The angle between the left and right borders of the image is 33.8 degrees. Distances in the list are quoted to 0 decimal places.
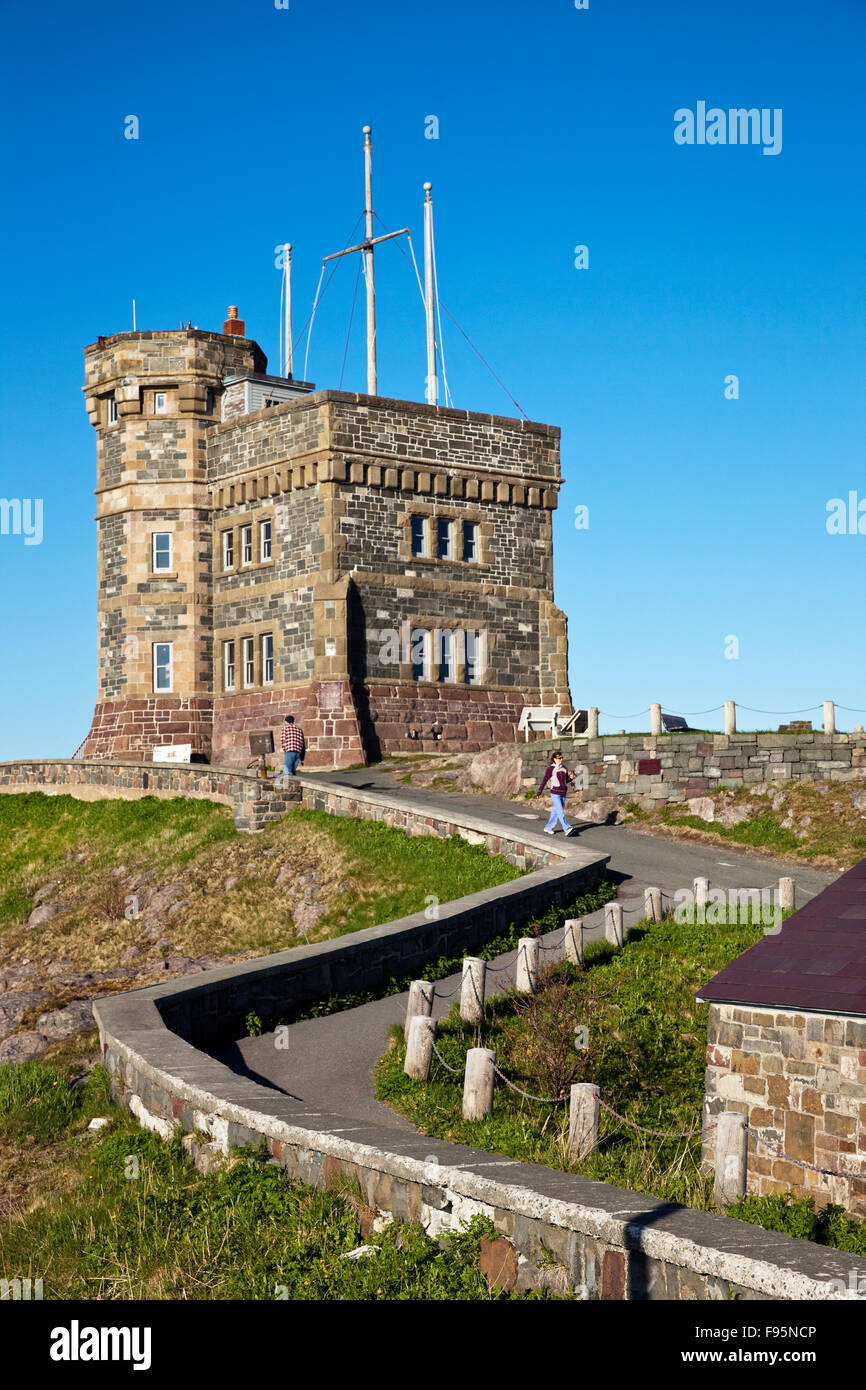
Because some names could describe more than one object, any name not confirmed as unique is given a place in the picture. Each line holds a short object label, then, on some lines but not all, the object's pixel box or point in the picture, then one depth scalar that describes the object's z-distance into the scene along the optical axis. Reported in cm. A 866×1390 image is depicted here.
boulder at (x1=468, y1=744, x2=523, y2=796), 3225
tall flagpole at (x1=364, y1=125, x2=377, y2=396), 4122
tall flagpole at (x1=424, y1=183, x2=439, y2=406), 4222
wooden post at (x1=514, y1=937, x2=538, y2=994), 1667
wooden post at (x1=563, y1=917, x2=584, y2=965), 1808
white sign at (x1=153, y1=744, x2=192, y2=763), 3906
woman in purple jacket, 2659
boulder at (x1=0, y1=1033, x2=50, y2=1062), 1489
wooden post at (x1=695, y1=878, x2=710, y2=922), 2034
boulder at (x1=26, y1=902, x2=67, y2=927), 2955
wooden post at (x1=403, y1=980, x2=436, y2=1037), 1487
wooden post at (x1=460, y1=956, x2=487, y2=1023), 1555
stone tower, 3769
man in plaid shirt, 3161
